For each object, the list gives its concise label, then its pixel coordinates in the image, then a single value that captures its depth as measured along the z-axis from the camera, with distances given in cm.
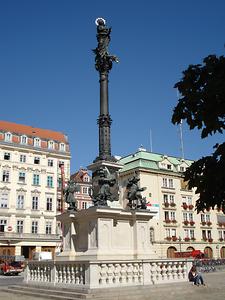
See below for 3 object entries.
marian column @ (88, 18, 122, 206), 1708
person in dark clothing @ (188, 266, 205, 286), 1650
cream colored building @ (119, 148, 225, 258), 5816
